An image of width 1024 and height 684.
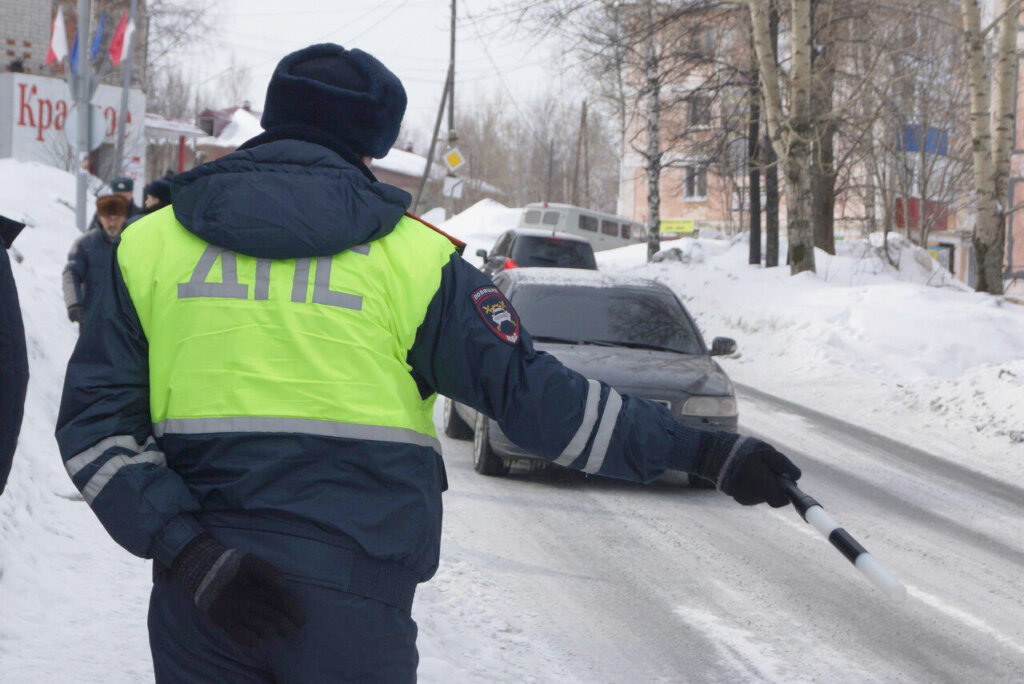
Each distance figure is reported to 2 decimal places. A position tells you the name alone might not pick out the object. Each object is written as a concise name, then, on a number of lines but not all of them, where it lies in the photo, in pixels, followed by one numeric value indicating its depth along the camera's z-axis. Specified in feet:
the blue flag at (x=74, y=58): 76.67
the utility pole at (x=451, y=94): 141.75
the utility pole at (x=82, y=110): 57.77
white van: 141.59
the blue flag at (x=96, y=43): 69.48
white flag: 76.54
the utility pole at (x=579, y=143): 216.74
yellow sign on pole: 191.83
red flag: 72.49
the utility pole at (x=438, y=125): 147.23
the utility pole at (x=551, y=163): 247.70
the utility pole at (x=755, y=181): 89.73
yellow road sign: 123.03
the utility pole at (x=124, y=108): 77.30
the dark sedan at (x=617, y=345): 28.04
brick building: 117.08
